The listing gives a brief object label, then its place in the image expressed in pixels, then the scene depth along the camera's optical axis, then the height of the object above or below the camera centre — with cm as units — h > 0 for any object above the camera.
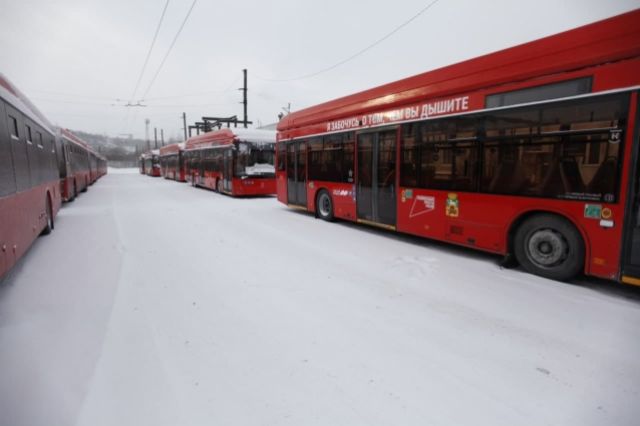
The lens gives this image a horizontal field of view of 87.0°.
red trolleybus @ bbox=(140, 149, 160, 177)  3994 +60
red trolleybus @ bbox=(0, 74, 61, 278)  418 -15
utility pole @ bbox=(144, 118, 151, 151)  8231 +1065
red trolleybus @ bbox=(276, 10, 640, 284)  406 +21
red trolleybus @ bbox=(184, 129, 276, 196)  1558 +31
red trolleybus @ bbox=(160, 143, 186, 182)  2872 +59
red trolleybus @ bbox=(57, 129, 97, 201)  1317 +19
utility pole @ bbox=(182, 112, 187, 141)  5612 +800
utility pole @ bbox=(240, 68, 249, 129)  2627 +562
